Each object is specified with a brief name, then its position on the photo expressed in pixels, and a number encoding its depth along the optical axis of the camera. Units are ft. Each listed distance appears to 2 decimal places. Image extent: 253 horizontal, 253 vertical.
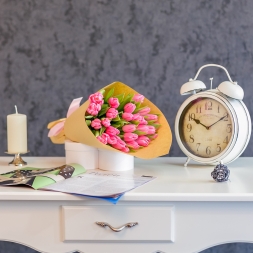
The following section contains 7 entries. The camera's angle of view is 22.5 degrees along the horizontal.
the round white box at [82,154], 6.41
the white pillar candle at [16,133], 6.70
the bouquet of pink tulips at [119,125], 6.26
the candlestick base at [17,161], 6.77
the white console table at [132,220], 5.63
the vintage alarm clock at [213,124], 6.36
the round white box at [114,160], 6.37
